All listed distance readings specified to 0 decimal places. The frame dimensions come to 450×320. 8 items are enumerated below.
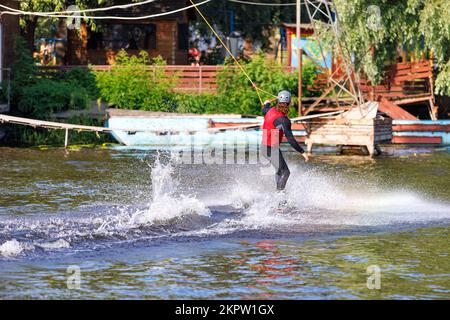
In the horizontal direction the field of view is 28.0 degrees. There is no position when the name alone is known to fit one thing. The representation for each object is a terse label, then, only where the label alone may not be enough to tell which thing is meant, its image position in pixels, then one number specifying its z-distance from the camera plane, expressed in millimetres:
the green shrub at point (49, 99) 32719
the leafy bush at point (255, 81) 35438
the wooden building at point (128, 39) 42656
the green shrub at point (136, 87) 35125
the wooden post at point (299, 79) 31625
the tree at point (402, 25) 31766
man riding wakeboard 16703
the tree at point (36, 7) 34228
